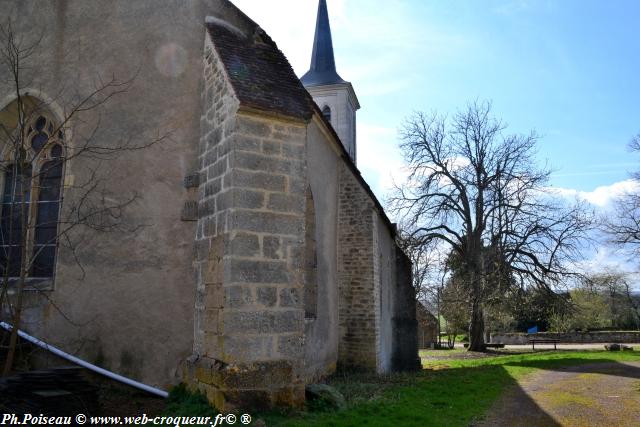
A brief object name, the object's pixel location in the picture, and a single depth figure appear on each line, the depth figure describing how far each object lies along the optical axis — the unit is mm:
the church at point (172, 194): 5441
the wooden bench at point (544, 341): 32884
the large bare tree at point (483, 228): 21609
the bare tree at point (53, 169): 6980
